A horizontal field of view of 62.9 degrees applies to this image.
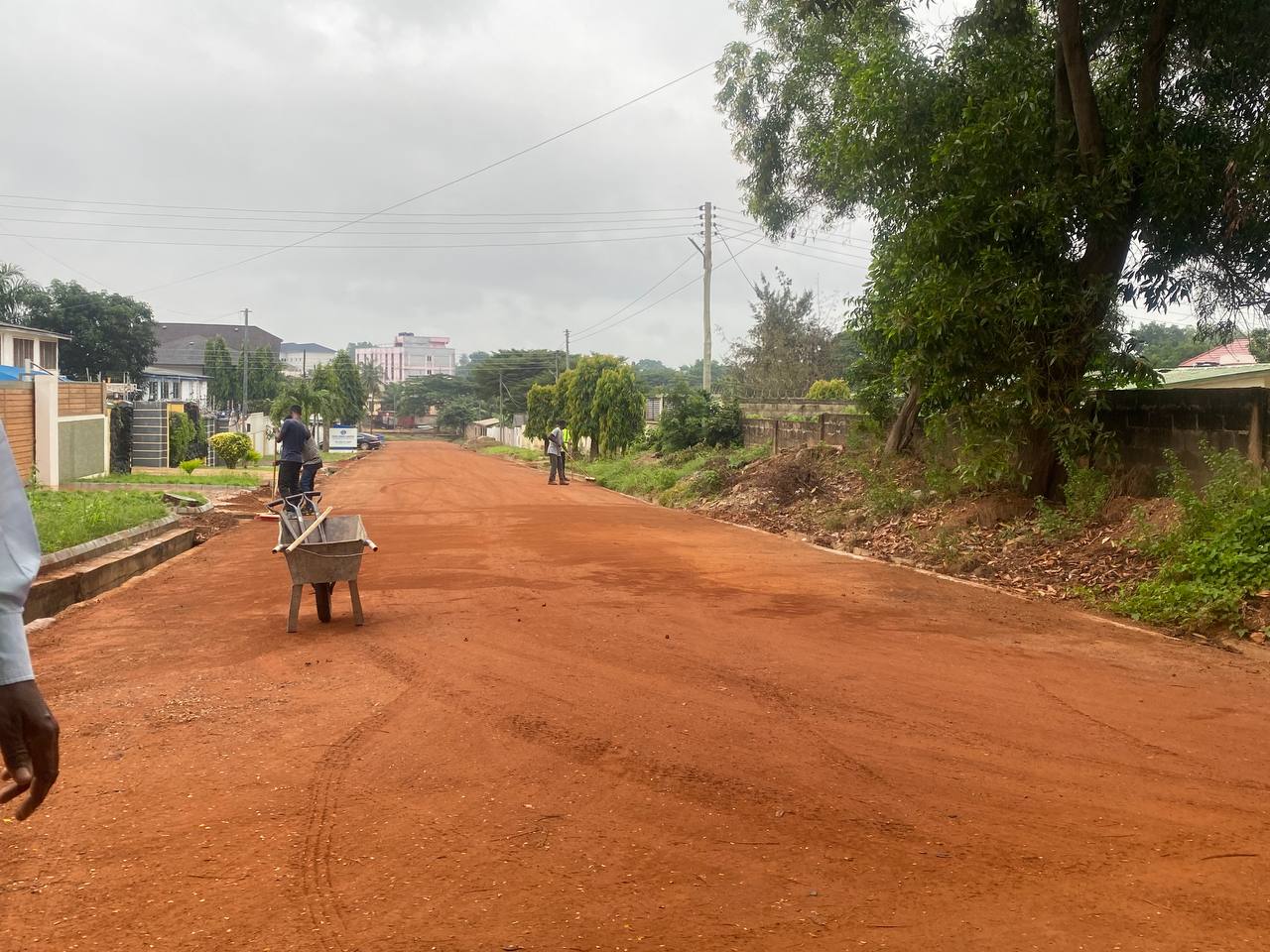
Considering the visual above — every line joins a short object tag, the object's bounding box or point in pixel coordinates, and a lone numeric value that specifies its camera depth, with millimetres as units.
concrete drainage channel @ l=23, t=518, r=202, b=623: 9528
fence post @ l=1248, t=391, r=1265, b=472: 10797
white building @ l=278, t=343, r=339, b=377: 165975
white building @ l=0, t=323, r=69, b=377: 37688
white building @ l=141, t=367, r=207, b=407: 64250
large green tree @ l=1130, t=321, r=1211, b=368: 43169
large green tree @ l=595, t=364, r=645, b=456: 40375
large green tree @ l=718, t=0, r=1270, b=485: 11852
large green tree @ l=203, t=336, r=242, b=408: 70562
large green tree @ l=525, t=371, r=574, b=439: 51656
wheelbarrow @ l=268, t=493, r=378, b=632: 8109
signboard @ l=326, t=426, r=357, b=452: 62406
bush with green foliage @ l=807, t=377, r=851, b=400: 31844
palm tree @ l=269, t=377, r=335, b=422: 52219
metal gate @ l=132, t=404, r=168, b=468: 37781
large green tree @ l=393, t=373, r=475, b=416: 118312
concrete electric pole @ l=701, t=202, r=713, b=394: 33156
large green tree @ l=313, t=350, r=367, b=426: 60344
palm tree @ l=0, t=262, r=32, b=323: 54781
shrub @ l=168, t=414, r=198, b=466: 39688
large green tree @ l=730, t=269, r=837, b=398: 45781
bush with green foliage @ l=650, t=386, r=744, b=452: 28922
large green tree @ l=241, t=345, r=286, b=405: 71500
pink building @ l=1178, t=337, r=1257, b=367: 33688
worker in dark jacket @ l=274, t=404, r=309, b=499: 16156
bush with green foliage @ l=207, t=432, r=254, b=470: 38594
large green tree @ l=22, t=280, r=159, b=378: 55188
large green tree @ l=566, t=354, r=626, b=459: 44000
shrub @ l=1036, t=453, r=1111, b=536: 12180
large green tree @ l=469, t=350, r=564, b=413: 89938
